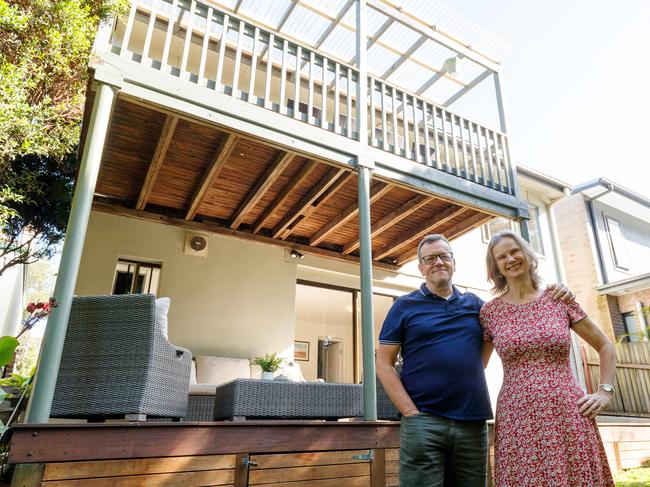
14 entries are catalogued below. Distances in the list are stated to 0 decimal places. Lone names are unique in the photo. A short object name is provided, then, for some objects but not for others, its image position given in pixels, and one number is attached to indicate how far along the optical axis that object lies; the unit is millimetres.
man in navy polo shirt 1585
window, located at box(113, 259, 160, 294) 5637
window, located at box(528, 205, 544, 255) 9148
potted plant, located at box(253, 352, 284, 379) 5203
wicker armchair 2629
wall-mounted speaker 5996
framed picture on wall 10000
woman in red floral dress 1438
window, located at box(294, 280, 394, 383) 7195
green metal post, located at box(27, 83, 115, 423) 2461
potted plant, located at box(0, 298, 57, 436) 2676
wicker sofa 3171
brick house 10500
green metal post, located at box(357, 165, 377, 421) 3385
